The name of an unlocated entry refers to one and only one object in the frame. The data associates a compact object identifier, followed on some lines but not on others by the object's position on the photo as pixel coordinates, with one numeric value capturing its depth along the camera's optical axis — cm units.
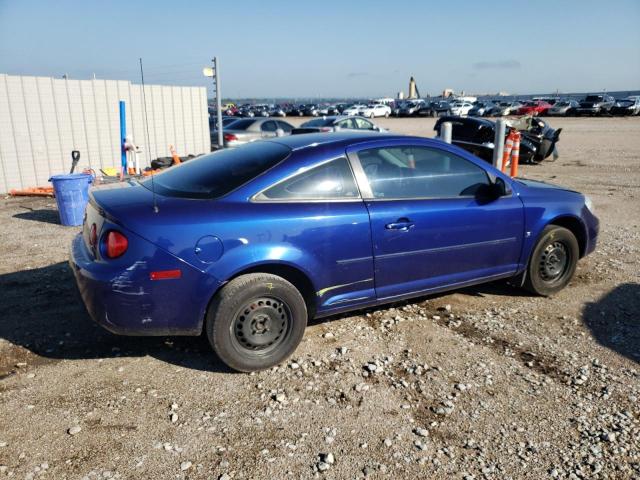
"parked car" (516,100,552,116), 4641
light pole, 1384
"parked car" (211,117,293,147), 1491
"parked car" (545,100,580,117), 4512
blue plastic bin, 735
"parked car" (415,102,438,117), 5184
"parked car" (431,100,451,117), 5116
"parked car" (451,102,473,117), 4969
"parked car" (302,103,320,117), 5665
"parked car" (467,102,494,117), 4794
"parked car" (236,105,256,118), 5362
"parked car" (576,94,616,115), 4400
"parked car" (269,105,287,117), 5841
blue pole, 1063
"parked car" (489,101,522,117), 4800
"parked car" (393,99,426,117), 5344
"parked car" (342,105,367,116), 5222
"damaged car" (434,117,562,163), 1548
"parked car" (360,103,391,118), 5167
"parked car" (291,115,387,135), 1794
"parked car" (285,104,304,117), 5966
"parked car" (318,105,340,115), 5349
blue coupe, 318
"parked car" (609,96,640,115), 4297
